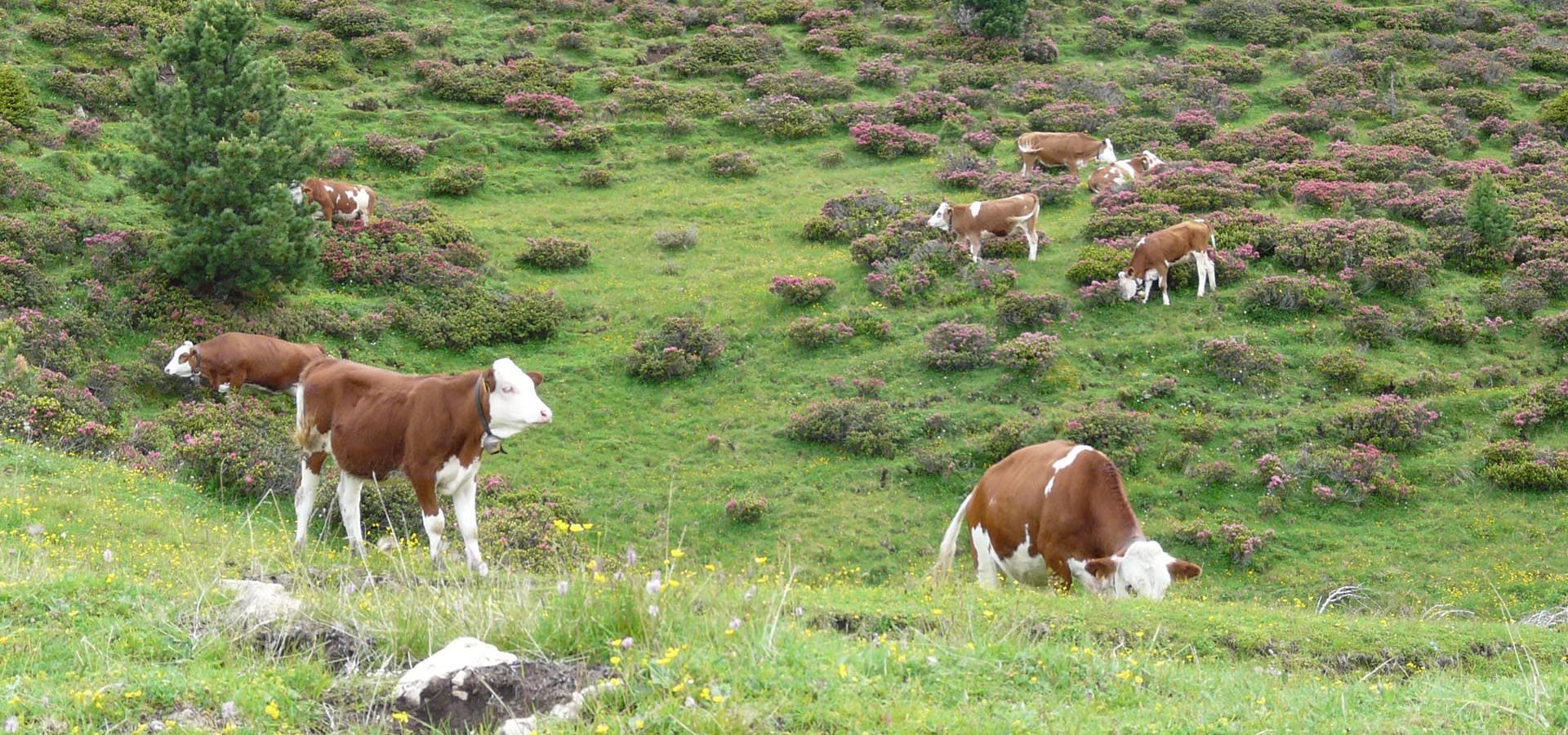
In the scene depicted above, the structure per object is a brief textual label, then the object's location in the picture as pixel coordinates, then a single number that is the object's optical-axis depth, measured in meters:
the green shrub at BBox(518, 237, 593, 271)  30.50
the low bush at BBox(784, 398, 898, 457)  22.69
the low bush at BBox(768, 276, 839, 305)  28.02
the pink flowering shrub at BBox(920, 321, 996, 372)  25.33
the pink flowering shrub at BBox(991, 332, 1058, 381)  24.73
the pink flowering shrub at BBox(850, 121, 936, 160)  38.34
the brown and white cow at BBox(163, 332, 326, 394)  22.16
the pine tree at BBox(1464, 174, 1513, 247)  29.14
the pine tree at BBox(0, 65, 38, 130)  32.03
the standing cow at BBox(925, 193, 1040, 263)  29.69
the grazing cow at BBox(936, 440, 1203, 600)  12.70
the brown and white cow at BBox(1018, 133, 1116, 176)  36.31
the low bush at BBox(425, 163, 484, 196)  34.69
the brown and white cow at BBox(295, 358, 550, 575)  13.62
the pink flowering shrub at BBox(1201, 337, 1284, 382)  24.62
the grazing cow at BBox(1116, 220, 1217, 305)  27.44
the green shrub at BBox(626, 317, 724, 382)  25.38
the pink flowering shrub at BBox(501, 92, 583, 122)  40.38
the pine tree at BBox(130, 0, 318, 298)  24.39
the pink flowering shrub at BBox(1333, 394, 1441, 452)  22.19
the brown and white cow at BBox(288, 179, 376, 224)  29.75
